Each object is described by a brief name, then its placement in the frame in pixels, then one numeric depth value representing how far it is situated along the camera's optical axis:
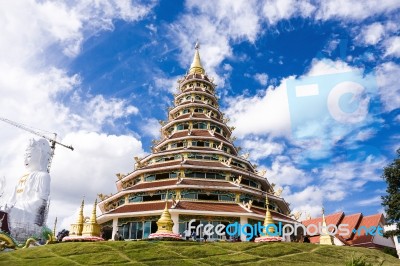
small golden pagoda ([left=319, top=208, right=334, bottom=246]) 35.16
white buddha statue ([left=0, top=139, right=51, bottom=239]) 65.76
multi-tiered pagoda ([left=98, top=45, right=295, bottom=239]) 34.41
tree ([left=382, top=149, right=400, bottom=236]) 39.44
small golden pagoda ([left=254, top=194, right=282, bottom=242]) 29.27
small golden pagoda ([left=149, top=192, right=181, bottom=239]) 28.89
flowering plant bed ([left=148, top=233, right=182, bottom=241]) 28.66
